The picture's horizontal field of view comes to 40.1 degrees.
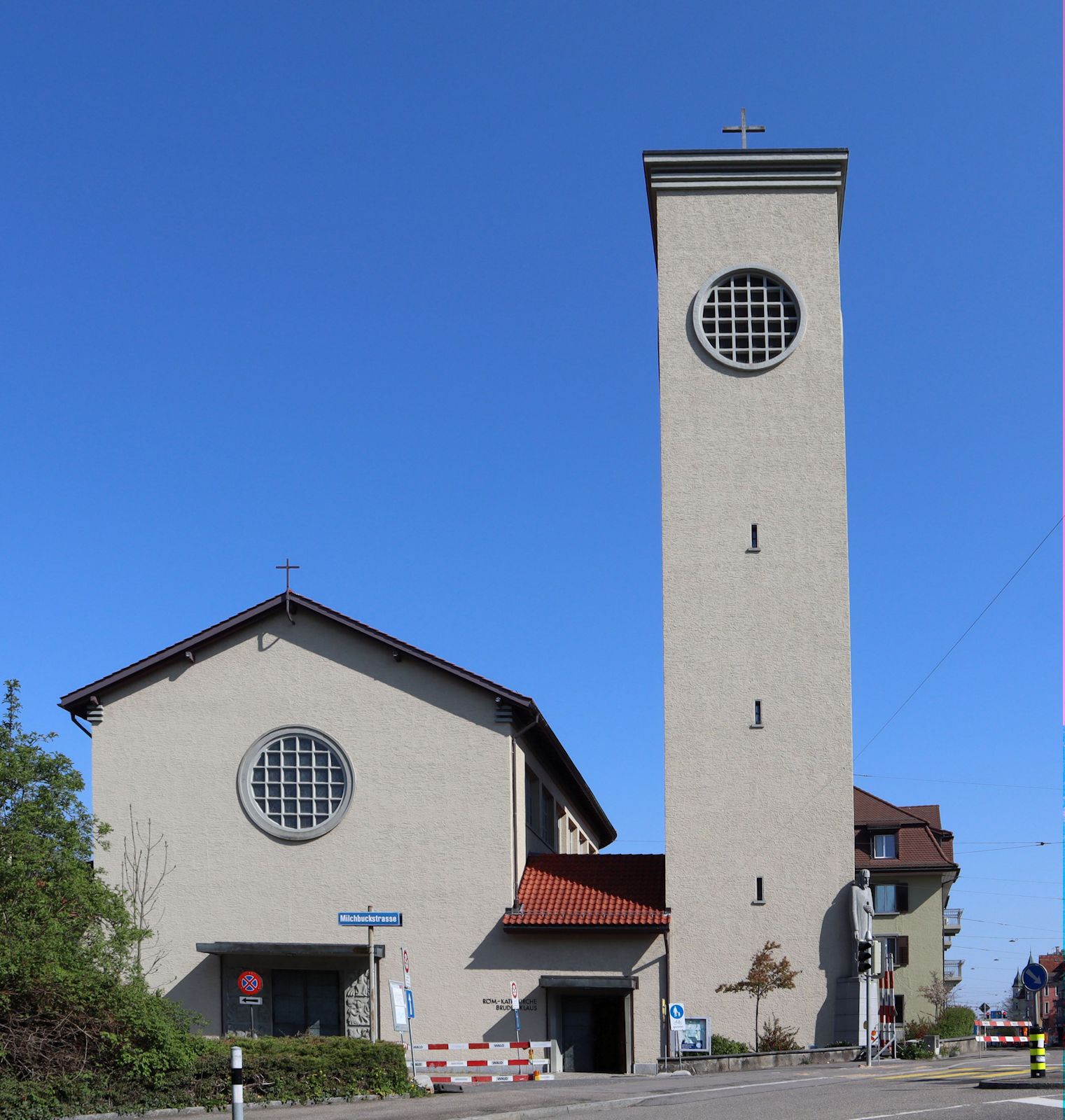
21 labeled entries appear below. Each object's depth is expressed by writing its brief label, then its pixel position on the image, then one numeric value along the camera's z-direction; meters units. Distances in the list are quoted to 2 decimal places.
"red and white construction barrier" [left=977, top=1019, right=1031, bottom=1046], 31.73
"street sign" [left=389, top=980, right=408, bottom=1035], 25.22
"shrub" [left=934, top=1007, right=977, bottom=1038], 46.22
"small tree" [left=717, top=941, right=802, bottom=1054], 30.56
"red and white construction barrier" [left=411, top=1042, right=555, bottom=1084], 27.09
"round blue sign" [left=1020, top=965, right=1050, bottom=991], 23.09
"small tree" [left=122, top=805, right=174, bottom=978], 32.25
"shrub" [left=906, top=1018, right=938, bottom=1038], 36.00
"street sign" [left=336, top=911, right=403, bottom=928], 26.11
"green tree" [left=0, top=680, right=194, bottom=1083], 18.44
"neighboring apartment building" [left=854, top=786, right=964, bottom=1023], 54.41
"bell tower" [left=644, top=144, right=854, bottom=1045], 31.44
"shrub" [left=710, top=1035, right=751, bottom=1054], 30.22
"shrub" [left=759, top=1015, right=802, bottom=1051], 30.23
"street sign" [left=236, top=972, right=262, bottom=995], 29.20
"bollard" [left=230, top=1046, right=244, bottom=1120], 14.54
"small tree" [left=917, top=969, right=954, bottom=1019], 54.69
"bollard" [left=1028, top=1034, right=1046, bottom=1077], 21.27
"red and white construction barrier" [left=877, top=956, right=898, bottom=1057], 30.60
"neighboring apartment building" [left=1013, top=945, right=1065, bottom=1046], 72.30
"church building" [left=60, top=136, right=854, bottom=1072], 31.47
